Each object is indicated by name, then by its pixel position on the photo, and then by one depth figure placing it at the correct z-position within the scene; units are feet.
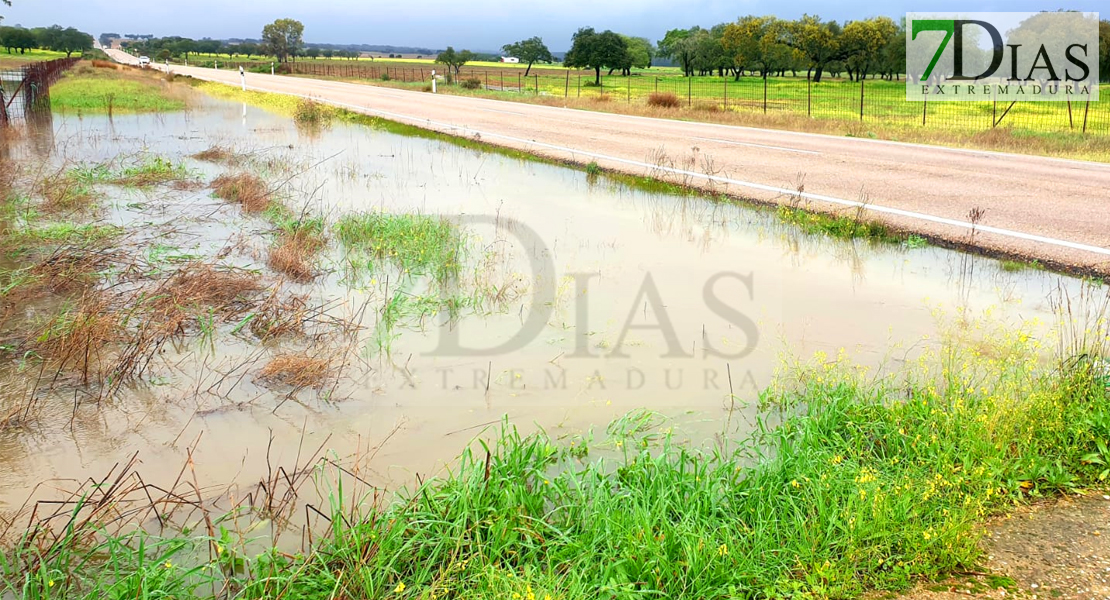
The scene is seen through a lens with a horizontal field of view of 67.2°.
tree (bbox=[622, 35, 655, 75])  379.35
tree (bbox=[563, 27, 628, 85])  320.09
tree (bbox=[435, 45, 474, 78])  228.84
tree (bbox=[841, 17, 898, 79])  302.25
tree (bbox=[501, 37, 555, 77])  483.10
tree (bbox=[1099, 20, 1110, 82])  199.52
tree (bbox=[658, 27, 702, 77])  401.29
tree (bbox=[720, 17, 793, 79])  322.96
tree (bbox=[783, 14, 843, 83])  312.50
